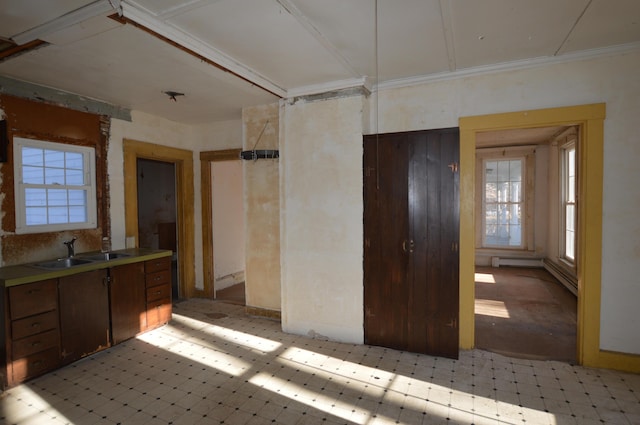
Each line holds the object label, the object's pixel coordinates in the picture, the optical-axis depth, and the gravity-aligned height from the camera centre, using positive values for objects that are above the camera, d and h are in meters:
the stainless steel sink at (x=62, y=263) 3.57 -0.64
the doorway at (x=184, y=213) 5.38 -0.16
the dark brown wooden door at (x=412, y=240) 3.41 -0.41
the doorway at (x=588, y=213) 3.08 -0.12
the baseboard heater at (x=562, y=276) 5.64 -1.39
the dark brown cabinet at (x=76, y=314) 2.91 -1.10
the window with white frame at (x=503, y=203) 7.88 -0.06
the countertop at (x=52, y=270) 2.94 -0.62
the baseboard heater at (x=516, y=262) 7.62 -1.40
